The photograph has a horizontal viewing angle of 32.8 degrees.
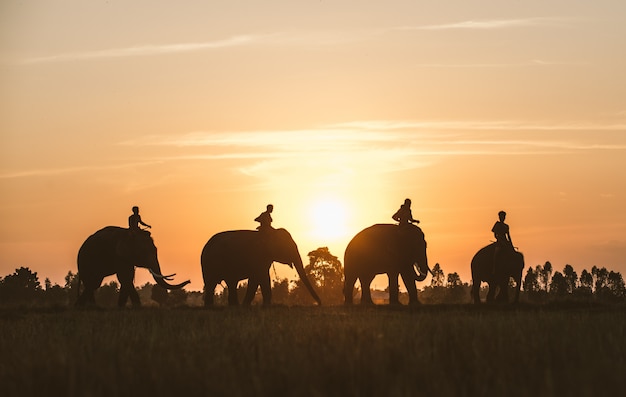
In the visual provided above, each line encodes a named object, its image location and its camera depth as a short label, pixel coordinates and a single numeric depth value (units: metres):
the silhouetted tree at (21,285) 92.25
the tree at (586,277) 151.00
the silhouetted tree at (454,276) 129.88
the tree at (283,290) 101.51
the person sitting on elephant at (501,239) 40.62
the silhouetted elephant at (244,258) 40.47
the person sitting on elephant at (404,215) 38.92
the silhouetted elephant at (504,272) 42.44
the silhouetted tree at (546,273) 93.21
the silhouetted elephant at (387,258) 40.09
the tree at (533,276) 104.31
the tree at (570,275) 146.12
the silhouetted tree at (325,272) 89.62
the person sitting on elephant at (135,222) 39.38
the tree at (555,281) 110.12
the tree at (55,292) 92.50
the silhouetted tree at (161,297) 73.07
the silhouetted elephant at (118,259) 40.50
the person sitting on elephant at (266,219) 38.81
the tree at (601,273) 155.93
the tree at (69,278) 133.73
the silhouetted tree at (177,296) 79.93
